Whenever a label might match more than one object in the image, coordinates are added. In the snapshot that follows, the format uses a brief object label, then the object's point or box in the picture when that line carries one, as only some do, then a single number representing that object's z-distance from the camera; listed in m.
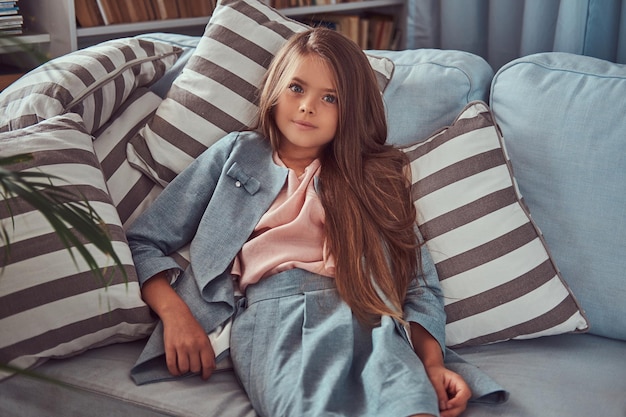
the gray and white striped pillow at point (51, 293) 1.29
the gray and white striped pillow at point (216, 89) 1.67
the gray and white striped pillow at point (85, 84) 1.55
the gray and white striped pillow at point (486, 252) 1.46
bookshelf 2.32
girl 1.28
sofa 1.30
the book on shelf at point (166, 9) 2.53
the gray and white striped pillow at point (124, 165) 1.61
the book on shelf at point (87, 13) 2.38
